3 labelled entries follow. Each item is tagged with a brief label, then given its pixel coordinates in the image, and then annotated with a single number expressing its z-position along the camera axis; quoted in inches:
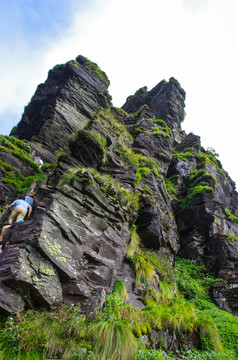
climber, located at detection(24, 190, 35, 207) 331.5
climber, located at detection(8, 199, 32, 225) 277.3
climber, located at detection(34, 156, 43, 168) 634.3
